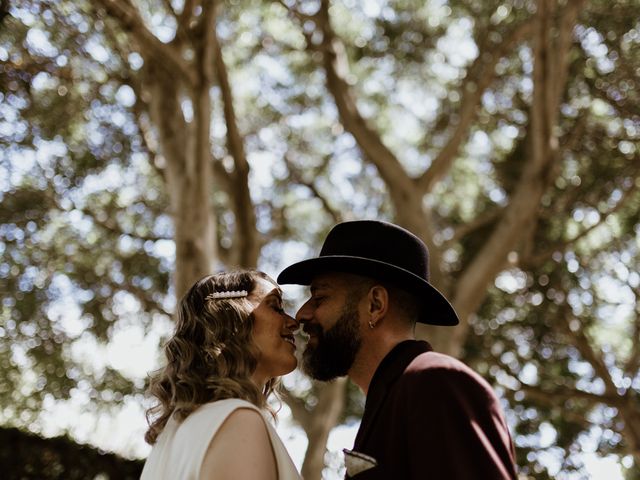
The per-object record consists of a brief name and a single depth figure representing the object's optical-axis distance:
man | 2.37
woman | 2.80
